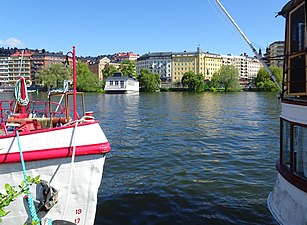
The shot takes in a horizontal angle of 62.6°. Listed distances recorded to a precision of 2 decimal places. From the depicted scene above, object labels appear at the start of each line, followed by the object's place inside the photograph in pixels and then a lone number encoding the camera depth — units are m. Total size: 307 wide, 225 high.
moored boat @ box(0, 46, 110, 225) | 4.85
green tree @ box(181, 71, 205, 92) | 104.04
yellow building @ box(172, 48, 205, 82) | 148.81
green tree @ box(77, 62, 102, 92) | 102.85
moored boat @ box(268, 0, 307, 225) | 5.07
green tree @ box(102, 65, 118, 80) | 134.42
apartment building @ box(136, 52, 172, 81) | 156.46
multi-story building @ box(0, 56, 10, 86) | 138.47
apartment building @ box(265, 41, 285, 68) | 137.47
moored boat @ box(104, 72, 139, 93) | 89.10
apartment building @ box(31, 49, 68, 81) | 146.03
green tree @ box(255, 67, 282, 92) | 94.81
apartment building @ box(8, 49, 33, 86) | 126.92
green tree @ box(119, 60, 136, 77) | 128.86
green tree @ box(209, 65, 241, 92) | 103.64
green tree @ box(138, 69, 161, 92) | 104.34
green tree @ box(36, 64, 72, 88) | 92.97
